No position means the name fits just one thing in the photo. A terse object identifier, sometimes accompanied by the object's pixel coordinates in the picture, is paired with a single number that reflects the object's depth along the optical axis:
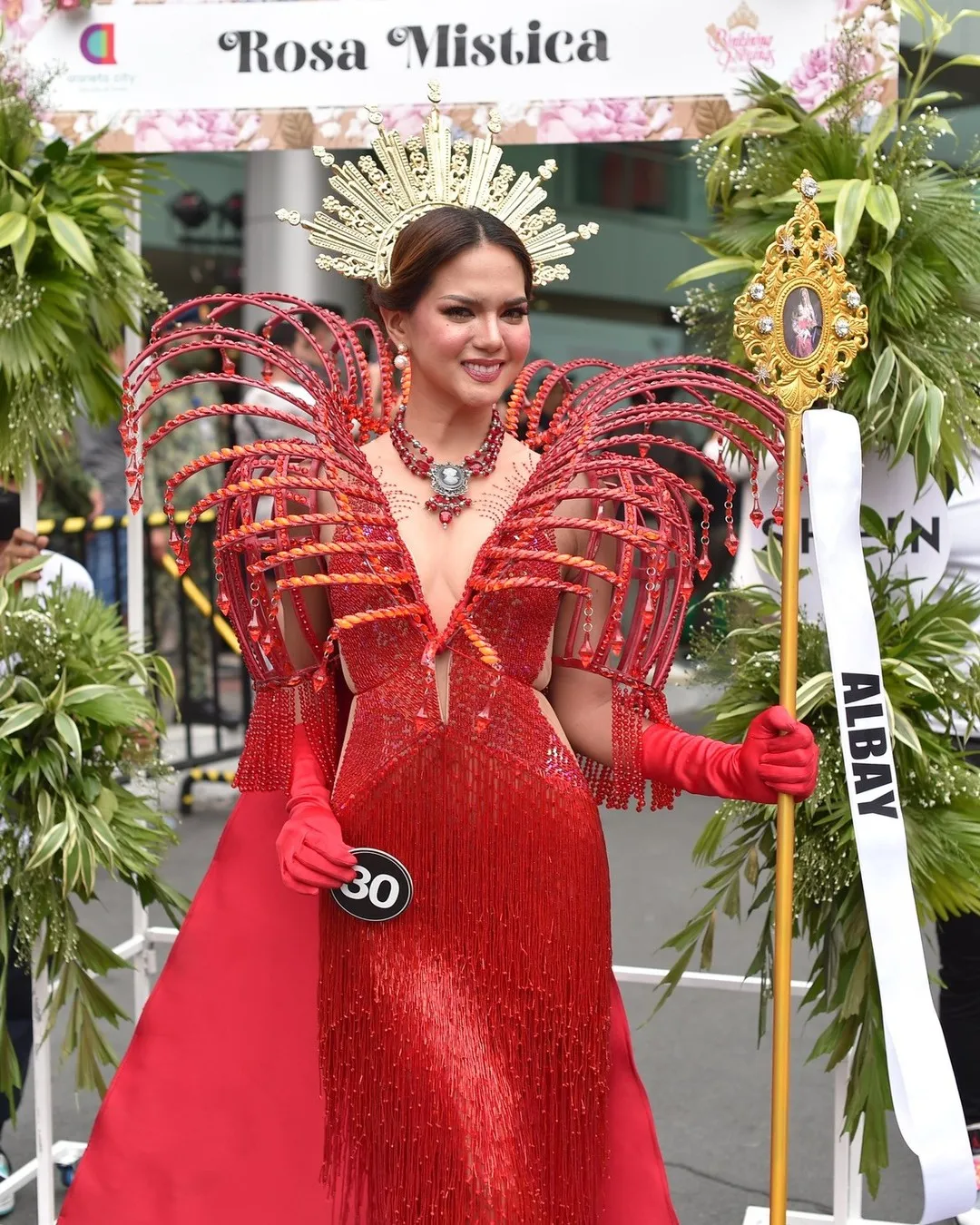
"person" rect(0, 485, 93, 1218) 3.68
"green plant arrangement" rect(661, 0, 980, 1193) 3.00
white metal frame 3.31
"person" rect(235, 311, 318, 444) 6.57
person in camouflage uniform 7.96
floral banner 3.19
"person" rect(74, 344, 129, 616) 7.30
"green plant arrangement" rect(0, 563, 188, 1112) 3.38
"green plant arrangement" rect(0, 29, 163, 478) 3.33
